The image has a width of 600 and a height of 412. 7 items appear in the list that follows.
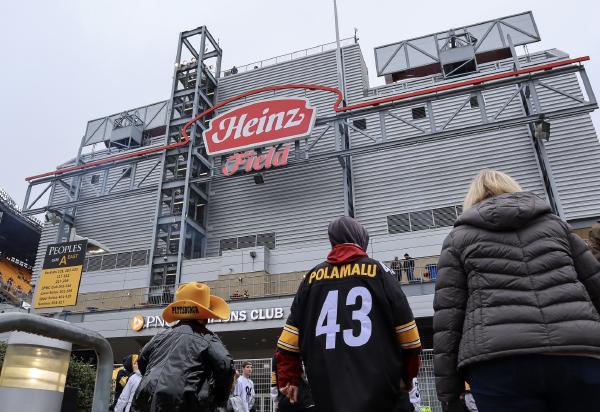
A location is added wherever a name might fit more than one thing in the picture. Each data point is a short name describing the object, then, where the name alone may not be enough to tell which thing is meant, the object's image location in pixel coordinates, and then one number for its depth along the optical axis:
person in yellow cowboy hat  3.16
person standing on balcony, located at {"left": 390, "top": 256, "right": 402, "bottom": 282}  16.84
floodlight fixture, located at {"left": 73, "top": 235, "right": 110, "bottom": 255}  14.09
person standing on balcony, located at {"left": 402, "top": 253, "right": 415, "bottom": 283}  16.80
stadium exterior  19.91
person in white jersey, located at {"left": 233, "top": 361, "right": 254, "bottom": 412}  9.00
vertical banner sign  14.03
